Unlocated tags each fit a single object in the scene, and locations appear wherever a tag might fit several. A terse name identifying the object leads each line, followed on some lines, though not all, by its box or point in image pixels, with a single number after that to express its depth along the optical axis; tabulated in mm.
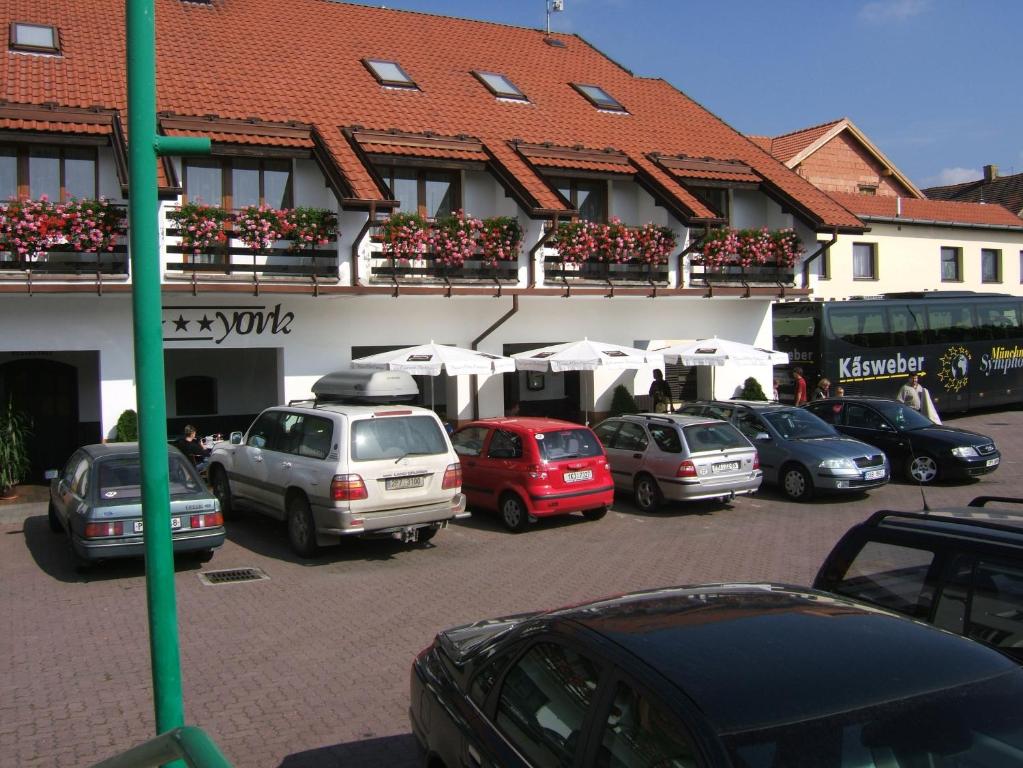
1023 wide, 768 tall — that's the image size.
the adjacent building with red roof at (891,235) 33406
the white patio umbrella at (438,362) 16719
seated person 15820
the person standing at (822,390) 22359
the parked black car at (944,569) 4570
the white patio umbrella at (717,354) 19516
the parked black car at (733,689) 2943
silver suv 11320
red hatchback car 13375
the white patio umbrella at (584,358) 17906
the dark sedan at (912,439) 16859
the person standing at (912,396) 20456
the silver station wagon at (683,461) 14547
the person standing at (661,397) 20328
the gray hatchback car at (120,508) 10523
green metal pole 4191
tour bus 24359
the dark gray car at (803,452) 15648
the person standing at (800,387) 22584
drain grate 10797
